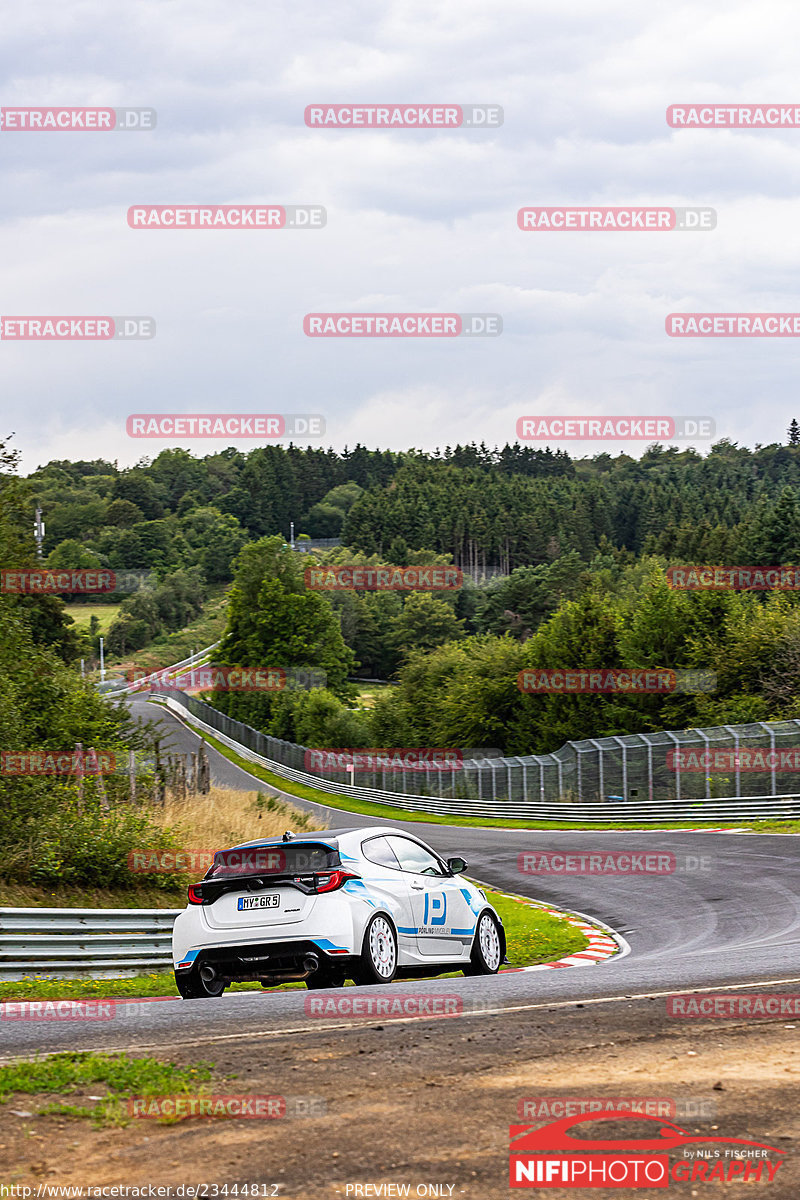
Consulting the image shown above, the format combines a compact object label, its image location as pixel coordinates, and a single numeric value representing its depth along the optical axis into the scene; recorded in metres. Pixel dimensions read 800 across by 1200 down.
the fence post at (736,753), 33.66
